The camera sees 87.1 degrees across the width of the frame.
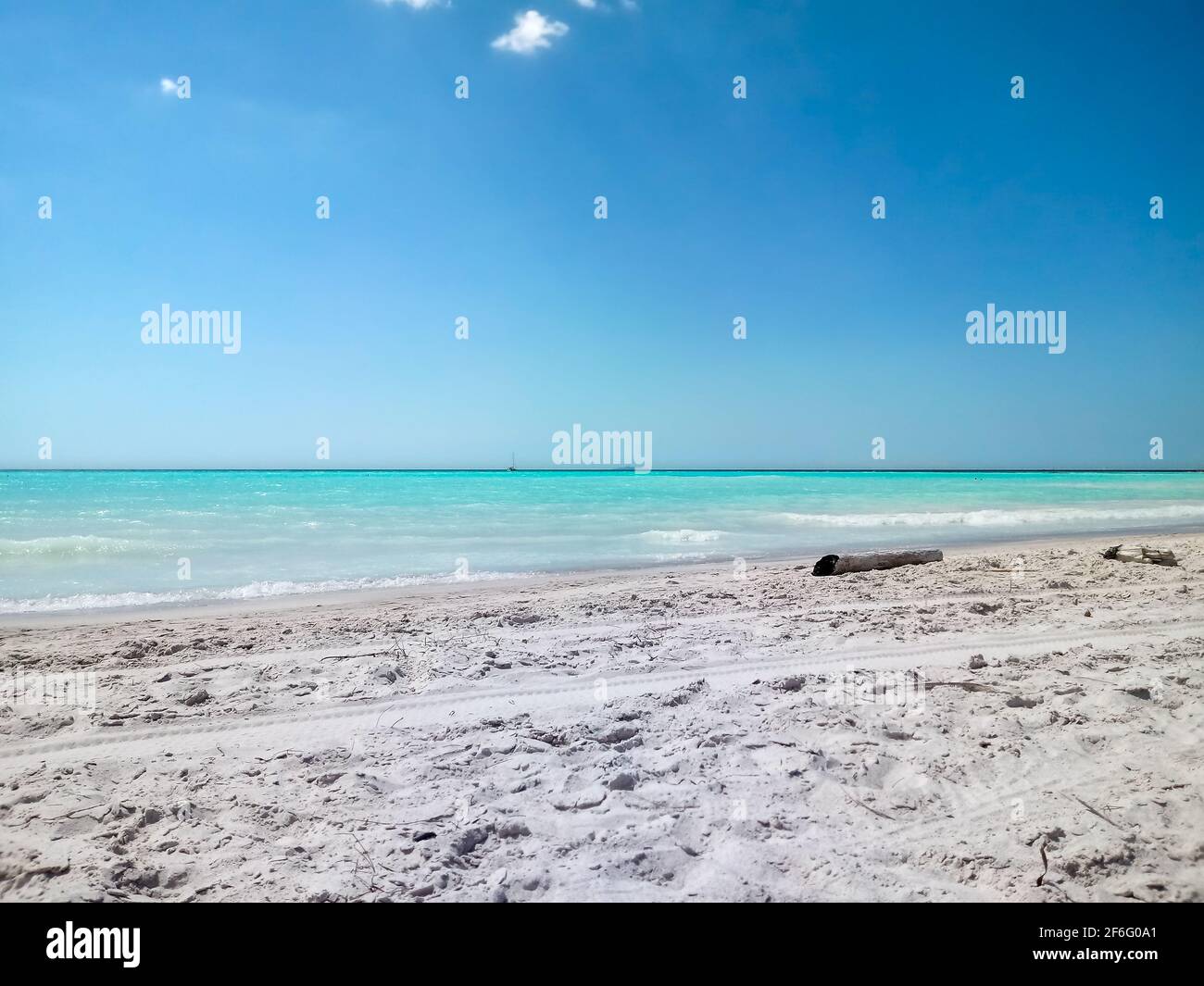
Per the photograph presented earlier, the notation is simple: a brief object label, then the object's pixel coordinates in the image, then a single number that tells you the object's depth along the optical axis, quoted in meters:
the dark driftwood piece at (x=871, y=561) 10.37
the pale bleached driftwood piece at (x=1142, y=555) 10.27
